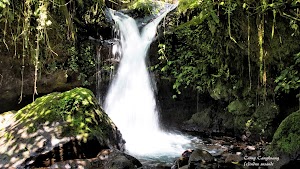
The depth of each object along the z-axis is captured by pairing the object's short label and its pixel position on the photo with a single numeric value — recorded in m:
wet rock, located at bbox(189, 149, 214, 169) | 4.24
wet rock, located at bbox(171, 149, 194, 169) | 4.51
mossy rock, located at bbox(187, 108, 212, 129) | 8.00
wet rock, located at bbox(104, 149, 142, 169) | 4.09
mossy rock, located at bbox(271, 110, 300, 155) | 3.95
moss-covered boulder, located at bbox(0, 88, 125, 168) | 4.22
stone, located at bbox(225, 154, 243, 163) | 4.60
